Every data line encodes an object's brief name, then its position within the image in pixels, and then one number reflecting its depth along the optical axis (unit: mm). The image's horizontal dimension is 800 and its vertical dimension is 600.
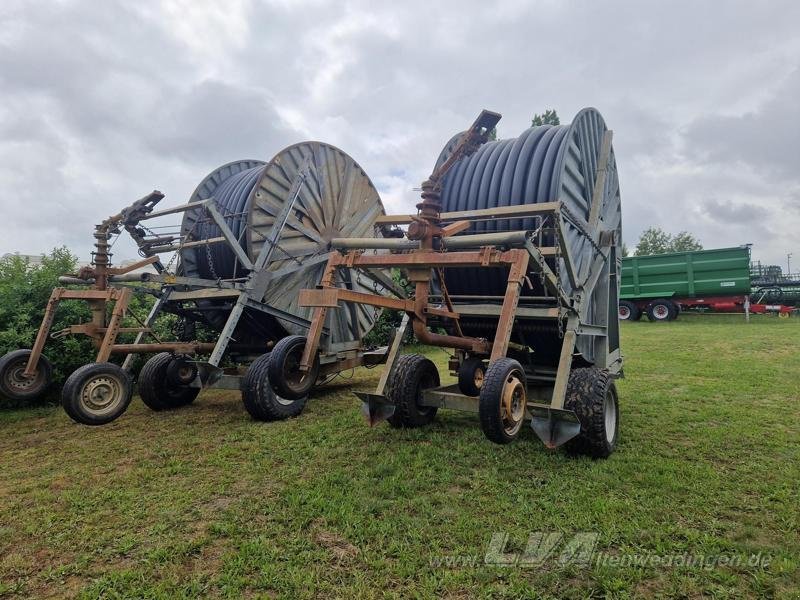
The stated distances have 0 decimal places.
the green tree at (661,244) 47438
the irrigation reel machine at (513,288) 3857
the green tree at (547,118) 20609
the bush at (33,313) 6660
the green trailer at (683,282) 17359
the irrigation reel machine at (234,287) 5676
